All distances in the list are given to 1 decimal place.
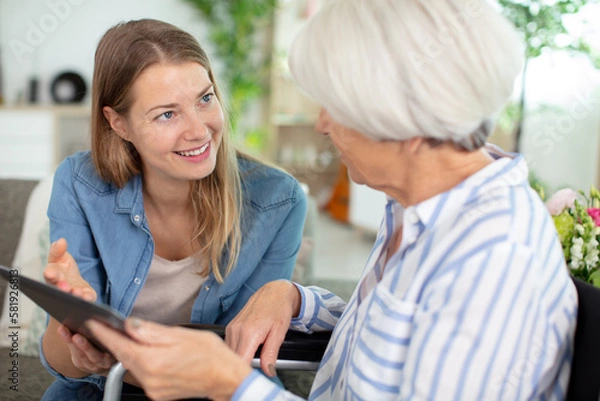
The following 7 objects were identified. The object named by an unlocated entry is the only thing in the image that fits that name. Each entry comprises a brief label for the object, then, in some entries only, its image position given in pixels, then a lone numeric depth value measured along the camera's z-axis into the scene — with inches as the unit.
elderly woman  28.9
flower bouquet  43.4
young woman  52.9
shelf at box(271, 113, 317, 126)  241.8
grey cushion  78.6
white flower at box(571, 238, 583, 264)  43.3
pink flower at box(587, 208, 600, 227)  45.4
